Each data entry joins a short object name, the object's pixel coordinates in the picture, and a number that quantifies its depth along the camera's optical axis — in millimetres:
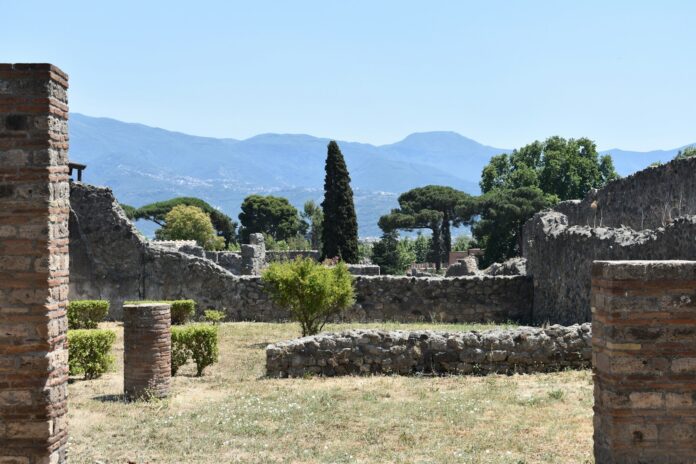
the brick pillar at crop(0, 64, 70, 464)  6844
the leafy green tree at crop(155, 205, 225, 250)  74812
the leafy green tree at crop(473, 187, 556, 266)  58719
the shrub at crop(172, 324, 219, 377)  13688
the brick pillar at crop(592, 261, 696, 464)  6770
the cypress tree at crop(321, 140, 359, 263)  46844
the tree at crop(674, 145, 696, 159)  56150
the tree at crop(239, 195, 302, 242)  90000
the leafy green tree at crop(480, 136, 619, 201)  67188
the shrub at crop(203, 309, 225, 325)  21547
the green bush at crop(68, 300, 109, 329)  20594
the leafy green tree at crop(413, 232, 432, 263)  78562
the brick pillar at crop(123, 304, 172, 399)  11594
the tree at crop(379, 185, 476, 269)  73562
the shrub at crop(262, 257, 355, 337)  17062
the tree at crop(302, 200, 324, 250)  85000
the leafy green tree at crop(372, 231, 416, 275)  59675
